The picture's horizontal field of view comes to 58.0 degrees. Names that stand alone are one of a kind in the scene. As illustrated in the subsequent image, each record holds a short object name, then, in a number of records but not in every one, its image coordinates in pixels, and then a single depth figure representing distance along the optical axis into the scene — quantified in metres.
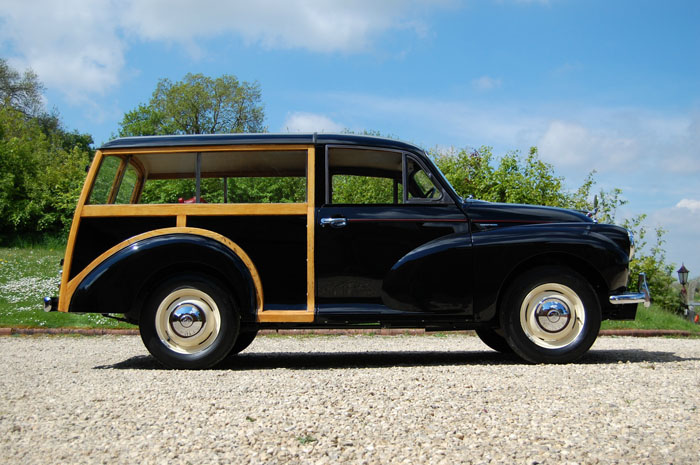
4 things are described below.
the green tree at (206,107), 45.47
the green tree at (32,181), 29.92
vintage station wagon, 6.23
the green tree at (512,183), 19.69
